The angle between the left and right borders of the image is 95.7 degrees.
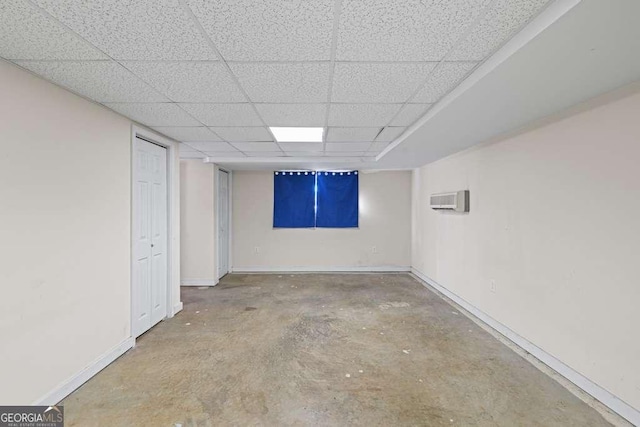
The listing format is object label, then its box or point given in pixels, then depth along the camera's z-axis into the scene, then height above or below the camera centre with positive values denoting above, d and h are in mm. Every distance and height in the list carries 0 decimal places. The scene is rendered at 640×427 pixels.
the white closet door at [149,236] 3010 -341
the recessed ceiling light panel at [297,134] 3264 +885
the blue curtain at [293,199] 6328 +192
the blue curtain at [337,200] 6348 +181
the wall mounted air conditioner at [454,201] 3896 +122
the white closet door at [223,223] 5660 -321
